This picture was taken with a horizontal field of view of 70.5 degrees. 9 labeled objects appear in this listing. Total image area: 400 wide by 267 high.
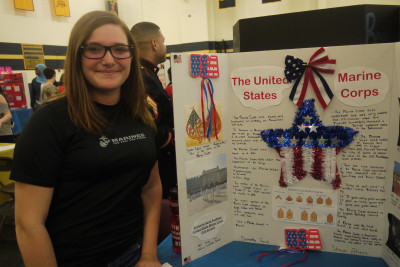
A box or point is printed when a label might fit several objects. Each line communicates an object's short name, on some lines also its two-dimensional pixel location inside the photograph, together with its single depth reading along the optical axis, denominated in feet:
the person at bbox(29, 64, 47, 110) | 20.24
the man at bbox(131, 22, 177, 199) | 6.56
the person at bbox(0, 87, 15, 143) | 12.12
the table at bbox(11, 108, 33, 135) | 18.28
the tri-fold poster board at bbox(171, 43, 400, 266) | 3.09
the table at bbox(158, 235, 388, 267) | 3.28
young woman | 2.84
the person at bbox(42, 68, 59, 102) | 18.31
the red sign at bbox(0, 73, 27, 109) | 18.94
